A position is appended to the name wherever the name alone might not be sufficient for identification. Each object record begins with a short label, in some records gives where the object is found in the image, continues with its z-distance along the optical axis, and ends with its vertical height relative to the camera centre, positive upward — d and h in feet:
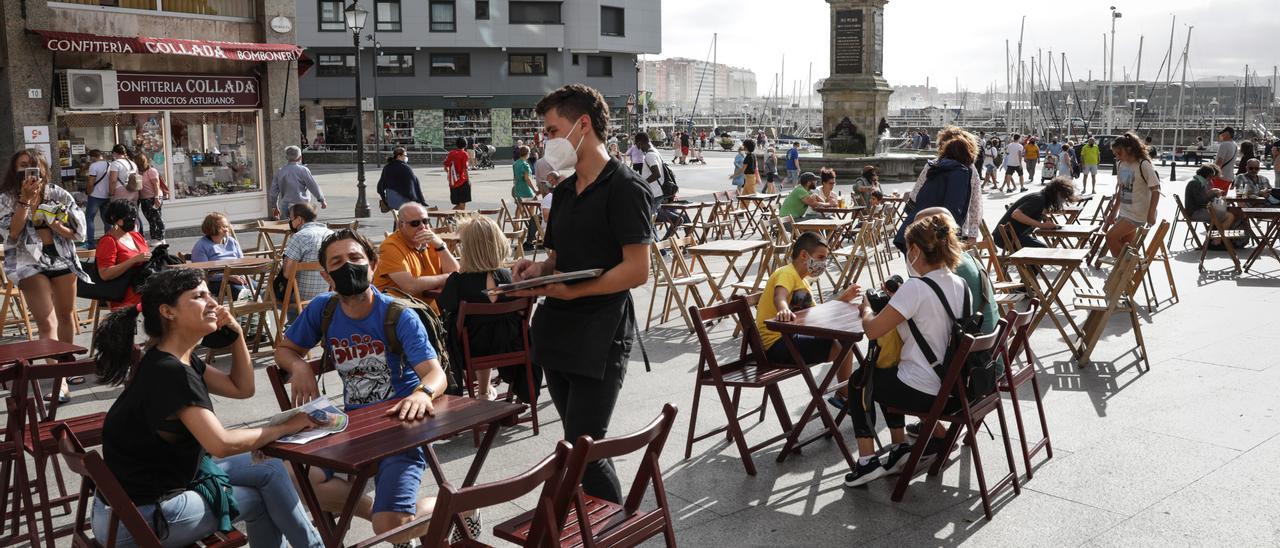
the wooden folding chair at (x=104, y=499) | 10.74 -3.59
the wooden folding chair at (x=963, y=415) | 16.37 -4.24
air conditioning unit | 56.08 +3.22
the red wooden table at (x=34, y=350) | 17.66 -3.29
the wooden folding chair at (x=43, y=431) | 14.85 -3.89
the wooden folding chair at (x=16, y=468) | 15.12 -4.48
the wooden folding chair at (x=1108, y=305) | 26.89 -4.10
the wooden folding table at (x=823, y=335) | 18.58 -3.26
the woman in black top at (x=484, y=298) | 20.98 -2.91
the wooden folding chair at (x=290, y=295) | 27.14 -3.79
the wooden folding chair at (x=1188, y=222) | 49.60 -3.69
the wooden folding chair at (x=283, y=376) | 14.94 -3.15
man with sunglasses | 22.70 -2.33
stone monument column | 98.68 +5.97
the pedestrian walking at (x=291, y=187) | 49.62 -1.68
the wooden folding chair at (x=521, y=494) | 9.52 -3.12
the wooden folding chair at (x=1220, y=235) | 44.45 -4.12
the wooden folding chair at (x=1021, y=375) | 18.20 -4.02
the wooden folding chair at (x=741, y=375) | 18.70 -4.10
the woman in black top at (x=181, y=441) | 11.78 -3.15
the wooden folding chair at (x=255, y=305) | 27.63 -4.03
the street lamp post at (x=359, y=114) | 68.69 +2.45
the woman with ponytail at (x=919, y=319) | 17.10 -2.75
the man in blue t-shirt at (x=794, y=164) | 96.68 -1.65
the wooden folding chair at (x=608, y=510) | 10.56 -3.97
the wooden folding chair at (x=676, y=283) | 31.65 -4.00
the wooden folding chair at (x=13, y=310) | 30.68 -4.68
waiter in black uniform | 13.29 -1.43
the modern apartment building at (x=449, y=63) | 171.01 +13.73
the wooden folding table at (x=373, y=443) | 11.69 -3.26
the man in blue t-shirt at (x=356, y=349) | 14.52 -2.74
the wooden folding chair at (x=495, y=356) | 20.36 -3.72
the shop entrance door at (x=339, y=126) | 178.19 +3.89
